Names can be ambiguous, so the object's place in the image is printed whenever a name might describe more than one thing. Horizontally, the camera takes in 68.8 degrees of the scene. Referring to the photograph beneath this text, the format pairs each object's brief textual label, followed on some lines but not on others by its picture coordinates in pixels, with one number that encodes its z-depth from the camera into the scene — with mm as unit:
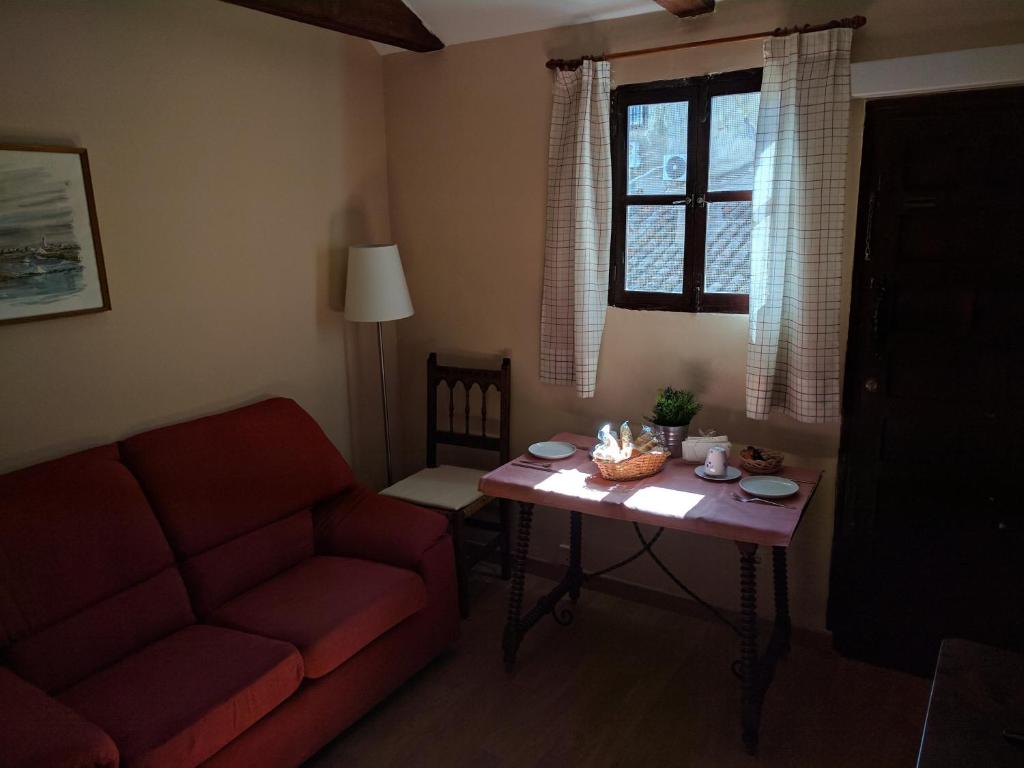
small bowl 2729
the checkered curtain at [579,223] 3045
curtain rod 2512
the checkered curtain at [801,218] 2574
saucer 2730
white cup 2738
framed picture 2365
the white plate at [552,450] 3029
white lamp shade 3363
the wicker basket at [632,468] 2715
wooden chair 3244
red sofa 2010
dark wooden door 2443
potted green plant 2963
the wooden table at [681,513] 2393
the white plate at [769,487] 2554
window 2863
